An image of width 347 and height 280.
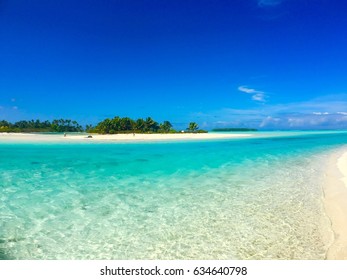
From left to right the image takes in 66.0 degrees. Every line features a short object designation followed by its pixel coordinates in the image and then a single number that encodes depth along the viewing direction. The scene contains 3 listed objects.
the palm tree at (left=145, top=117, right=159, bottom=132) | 58.05
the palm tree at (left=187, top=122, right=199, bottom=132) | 65.95
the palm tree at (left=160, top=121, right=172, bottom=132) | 61.14
